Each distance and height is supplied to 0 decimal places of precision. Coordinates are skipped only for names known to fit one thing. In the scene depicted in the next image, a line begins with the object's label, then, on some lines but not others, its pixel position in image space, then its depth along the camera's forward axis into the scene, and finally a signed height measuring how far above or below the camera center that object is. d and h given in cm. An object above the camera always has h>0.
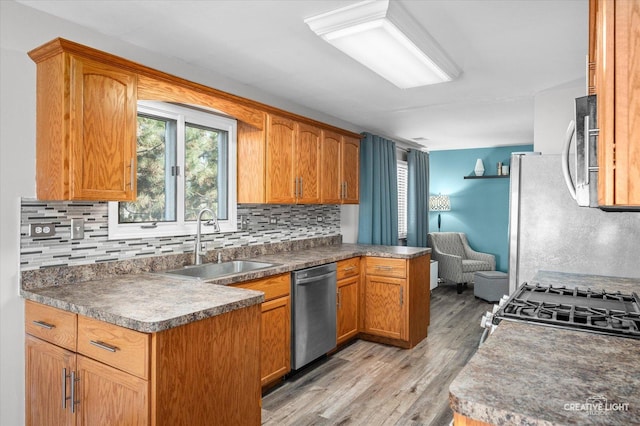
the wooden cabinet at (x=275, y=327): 275 -84
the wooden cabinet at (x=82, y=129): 199 +39
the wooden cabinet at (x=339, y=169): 398 +40
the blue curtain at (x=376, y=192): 492 +20
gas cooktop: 135 -39
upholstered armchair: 610 -78
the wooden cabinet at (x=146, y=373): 158 -72
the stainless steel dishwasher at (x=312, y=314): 302 -83
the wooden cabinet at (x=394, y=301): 368 -87
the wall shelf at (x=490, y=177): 656 +53
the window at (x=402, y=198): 638 +16
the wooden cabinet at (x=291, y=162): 331 +39
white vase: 679 +68
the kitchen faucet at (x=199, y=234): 289 -20
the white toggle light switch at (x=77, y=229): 226 -13
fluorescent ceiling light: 203 +94
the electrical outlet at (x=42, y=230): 210 -13
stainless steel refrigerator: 239 -13
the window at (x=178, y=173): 267 +24
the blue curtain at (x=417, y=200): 618 +12
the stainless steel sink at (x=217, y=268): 281 -45
